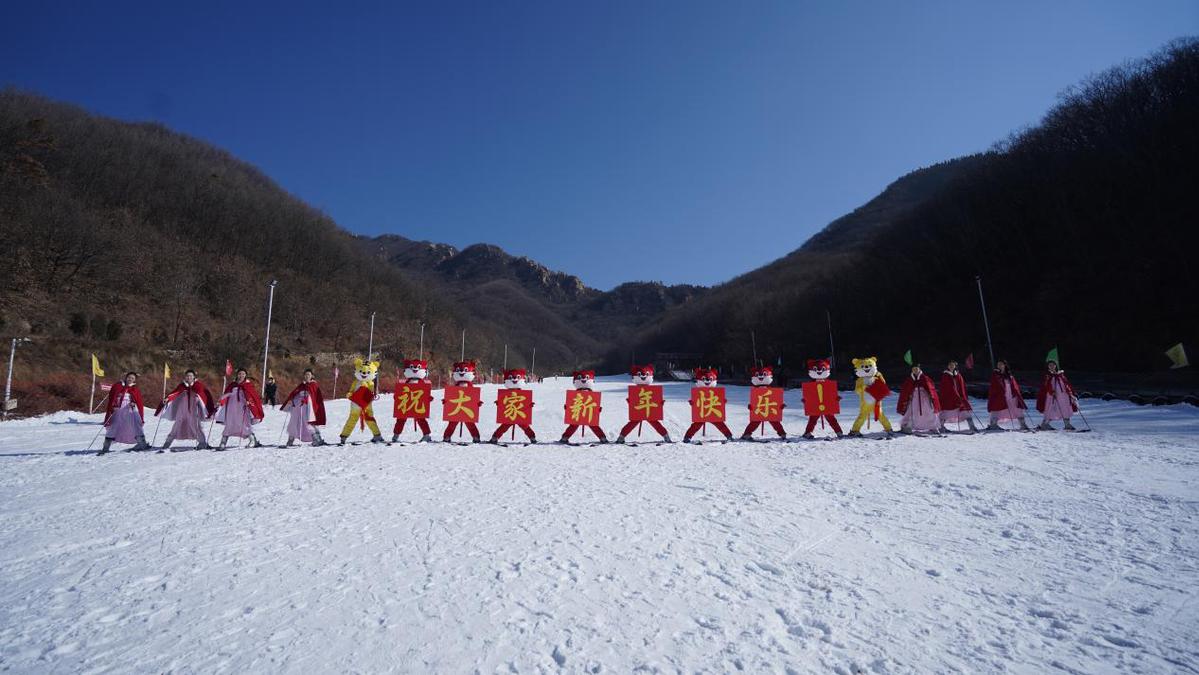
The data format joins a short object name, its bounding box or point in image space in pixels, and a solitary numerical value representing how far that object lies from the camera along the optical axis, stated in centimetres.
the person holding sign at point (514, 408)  1203
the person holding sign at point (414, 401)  1216
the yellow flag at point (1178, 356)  1432
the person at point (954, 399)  1252
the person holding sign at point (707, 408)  1224
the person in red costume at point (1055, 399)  1224
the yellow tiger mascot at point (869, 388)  1198
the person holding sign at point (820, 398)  1256
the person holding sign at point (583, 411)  1205
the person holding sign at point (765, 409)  1238
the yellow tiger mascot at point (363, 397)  1179
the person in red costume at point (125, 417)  1052
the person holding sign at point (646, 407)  1209
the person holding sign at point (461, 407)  1201
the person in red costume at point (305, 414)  1166
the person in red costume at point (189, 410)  1105
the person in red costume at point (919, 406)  1230
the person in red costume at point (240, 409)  1139
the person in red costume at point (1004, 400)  1246
